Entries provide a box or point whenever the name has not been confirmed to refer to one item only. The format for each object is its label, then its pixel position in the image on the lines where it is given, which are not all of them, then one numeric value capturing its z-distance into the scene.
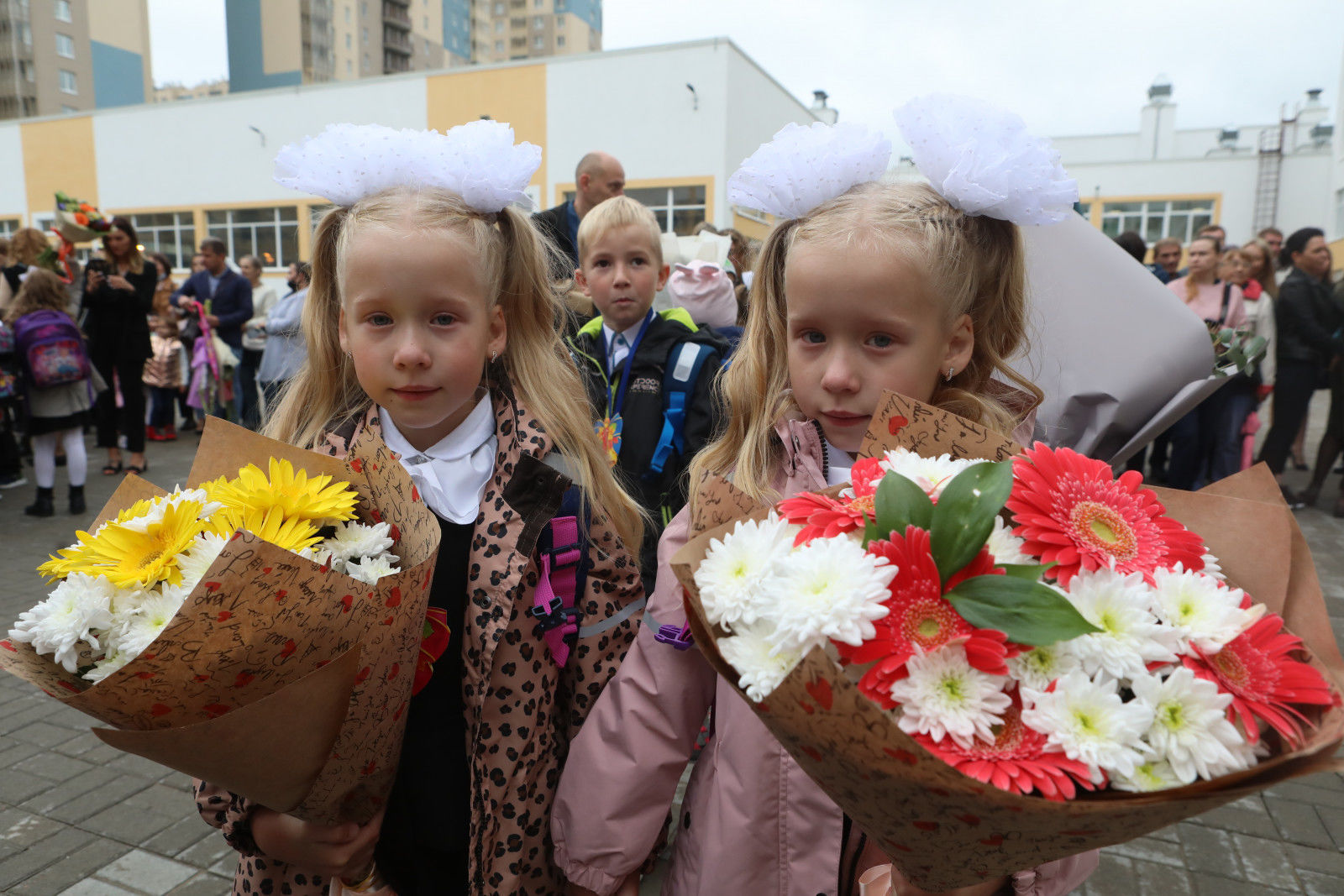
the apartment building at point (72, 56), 55.38
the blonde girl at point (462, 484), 1.50
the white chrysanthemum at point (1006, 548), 0.91
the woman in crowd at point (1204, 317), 6.85
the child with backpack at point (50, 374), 6.29
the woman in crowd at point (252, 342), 9.48
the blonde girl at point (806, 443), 1.37
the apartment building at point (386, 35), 50.50
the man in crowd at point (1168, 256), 9.04
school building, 20.03
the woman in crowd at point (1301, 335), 6.82
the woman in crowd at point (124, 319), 7.37
